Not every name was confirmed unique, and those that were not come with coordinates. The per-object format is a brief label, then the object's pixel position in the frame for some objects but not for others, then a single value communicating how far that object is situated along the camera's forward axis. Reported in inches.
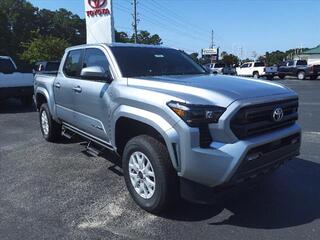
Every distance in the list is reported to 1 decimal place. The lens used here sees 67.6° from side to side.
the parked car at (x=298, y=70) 845.0
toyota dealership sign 455.2
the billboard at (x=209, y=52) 1790.1
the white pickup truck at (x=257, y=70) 935.6
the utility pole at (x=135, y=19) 1132.4
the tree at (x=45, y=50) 1006.5
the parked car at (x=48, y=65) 466.2
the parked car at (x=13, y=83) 309.4
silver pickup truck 91.5
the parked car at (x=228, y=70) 903.3
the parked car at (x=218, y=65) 1037.5
